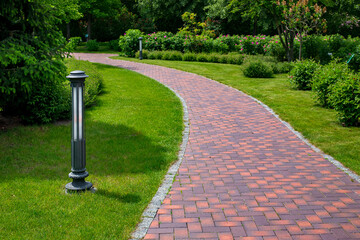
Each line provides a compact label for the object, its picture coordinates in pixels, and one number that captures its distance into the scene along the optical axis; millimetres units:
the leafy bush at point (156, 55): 24234
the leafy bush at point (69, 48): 8489
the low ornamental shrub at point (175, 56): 23750
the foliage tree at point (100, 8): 34625
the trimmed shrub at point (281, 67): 18094
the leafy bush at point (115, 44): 35253
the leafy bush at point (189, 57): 23391
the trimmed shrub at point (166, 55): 23938
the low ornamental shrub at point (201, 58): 22975
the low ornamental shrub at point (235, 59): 21453
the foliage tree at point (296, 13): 17823
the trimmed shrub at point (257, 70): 16750
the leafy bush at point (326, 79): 10211
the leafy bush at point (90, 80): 10543
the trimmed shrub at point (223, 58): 22020
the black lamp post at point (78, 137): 4914
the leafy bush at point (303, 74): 13203
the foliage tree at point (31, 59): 7266
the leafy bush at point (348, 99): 8617
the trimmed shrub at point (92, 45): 34094
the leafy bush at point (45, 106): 8438
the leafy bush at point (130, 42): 25892
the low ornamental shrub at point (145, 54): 24766
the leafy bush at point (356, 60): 18219
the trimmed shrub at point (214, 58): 22448
